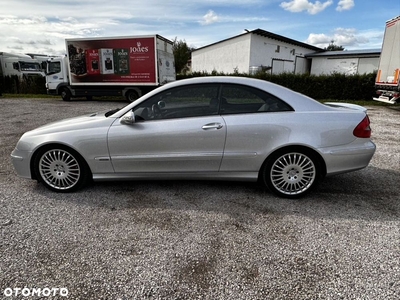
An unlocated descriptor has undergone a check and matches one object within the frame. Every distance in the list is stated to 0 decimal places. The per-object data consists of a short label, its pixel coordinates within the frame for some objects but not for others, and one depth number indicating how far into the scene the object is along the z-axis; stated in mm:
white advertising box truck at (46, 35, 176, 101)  13414
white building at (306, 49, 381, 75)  23875
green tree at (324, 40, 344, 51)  56094
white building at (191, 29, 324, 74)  22484
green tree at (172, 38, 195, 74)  34000
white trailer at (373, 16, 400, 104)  10438
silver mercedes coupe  3086
